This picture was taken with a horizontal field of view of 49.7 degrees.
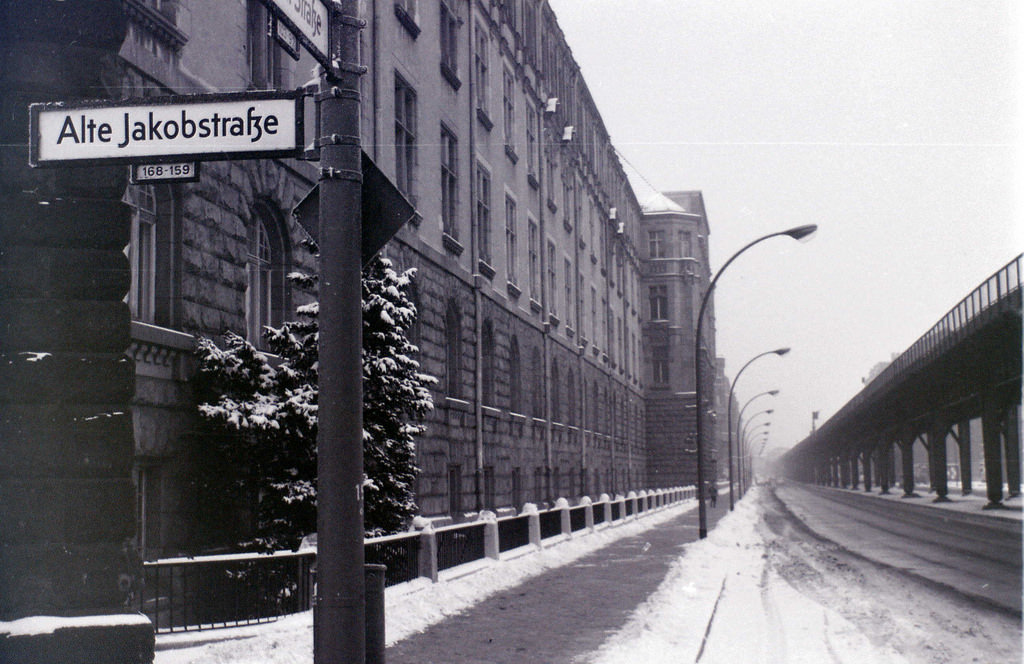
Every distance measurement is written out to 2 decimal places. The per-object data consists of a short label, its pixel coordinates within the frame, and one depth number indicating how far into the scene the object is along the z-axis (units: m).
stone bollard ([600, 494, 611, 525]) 34.25
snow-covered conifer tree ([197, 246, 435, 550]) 13.76
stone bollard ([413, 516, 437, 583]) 15.48
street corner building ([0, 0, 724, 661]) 7.31
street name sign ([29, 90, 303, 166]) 5.59
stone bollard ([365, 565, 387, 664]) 5.62
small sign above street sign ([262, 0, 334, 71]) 5.16
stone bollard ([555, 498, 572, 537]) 26.94
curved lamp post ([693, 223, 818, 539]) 24.64
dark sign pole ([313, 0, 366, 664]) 5.39
